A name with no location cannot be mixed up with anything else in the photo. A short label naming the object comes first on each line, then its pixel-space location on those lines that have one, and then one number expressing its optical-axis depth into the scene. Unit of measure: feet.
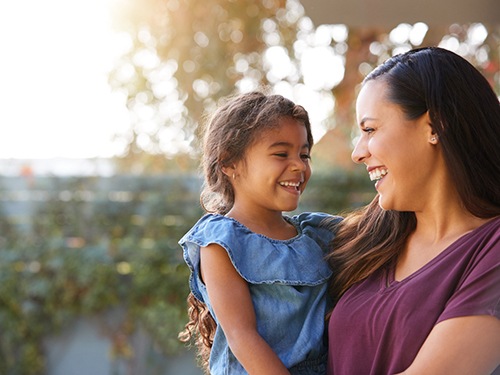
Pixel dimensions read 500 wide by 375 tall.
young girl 6.73
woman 5.95
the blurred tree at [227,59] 19.24
